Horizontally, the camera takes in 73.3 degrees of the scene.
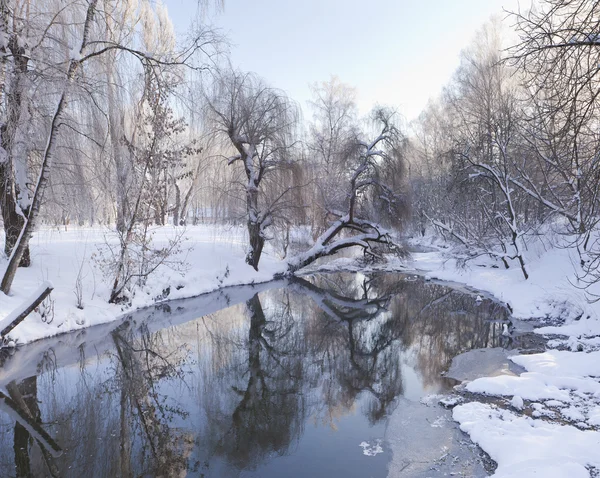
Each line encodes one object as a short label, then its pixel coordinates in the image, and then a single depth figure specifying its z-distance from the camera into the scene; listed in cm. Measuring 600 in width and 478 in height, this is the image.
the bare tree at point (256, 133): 1448
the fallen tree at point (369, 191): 1642
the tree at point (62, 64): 652
